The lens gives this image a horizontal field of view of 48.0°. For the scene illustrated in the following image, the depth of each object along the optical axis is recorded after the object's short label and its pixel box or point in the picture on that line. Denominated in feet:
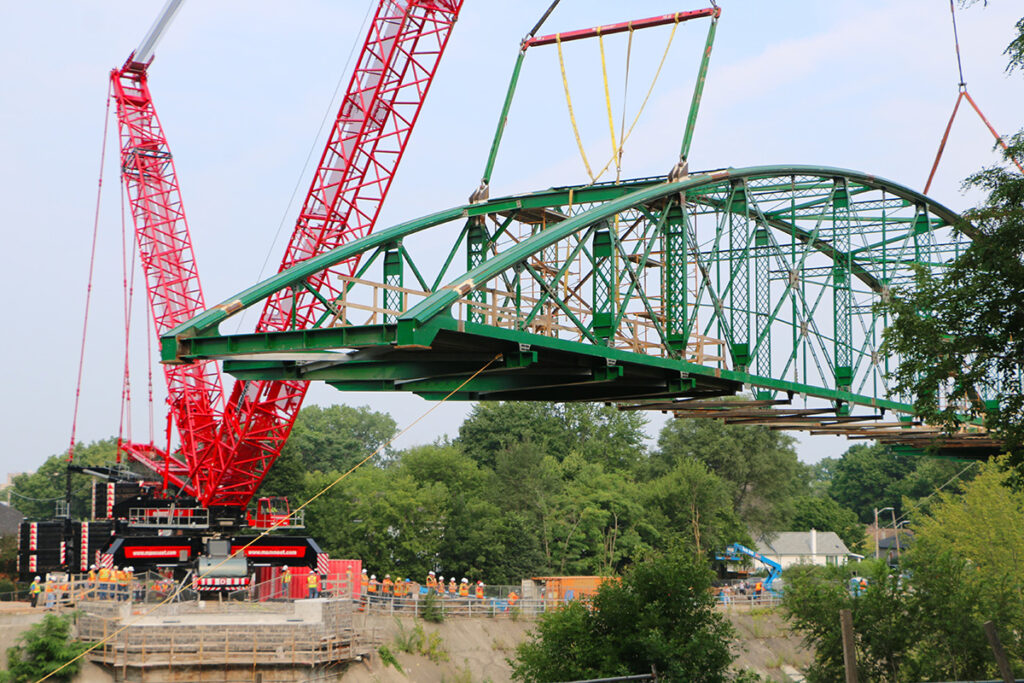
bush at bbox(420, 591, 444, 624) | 158.10
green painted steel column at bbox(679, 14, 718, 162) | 89.71
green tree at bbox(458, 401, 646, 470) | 294.87
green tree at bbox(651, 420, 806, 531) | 301.63
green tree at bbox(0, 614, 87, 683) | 117.80
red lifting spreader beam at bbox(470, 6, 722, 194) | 94.22
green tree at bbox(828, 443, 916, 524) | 449.06
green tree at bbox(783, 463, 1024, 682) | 112.57
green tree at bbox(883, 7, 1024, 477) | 69.26
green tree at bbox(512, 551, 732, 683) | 93.61
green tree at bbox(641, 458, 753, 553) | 245.45
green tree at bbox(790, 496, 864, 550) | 382.83
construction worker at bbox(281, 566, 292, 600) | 162.81
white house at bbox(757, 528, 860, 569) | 339.77
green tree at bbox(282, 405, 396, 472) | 401.90
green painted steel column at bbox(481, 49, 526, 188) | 94.68
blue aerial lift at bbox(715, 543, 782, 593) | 244.83
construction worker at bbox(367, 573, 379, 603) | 167.43
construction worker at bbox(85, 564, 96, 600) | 141.72
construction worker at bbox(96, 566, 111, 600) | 142.31
